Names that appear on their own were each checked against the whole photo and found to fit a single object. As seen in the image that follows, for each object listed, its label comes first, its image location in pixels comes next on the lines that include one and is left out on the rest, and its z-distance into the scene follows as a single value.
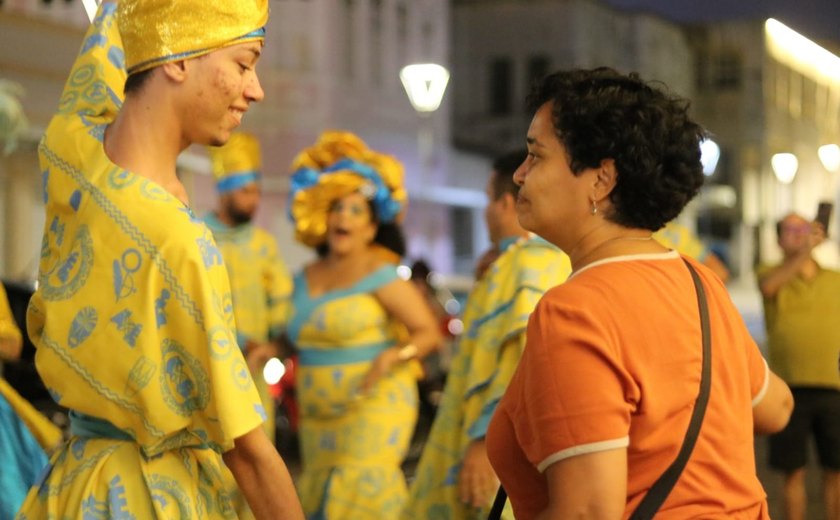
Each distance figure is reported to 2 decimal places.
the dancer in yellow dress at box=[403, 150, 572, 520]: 4.84
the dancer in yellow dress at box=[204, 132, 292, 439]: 8.53
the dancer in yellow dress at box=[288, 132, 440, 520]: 6.86
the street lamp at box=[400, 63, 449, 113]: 20.41
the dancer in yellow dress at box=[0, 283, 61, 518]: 4.14
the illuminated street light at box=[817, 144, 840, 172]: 17.69
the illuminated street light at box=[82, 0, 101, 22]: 4.22
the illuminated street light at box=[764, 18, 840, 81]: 47.95
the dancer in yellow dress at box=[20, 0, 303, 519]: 2.95
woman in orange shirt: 2.69
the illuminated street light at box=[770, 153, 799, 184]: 21.23
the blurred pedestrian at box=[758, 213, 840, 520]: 8.48
